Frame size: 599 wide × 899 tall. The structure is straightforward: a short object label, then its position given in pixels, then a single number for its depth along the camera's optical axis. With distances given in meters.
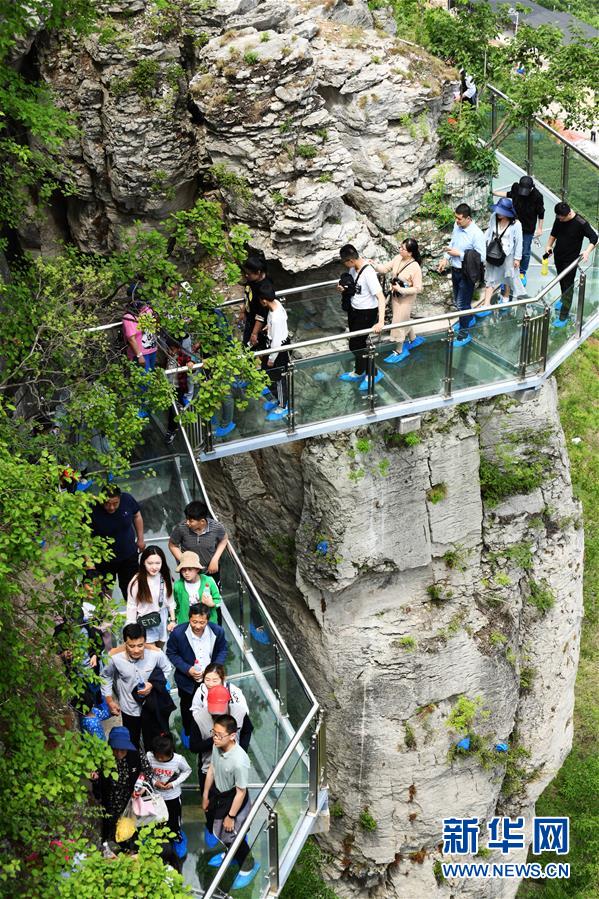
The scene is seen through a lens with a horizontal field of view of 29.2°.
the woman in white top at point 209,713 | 9.98
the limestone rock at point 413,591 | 16.95
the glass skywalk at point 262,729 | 10.36
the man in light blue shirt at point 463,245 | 14.71
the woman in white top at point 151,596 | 11.02
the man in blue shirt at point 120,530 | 11.77
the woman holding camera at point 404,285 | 14.34
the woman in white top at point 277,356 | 13.86
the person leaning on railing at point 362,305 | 14.02
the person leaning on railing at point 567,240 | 15.55
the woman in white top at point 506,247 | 15.19
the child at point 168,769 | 9.76
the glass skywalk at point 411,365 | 14.52
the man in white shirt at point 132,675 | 10.20
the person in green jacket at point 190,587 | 11.18
